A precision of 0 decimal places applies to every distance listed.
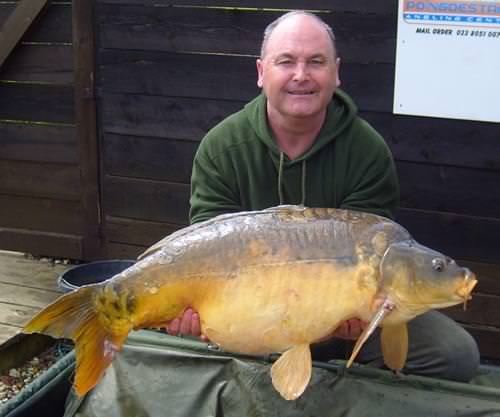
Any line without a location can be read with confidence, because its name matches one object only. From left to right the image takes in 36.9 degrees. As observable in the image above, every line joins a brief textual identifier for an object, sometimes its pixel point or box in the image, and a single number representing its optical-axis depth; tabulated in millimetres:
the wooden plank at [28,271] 4301
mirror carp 1954
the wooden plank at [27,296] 4017
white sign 3172
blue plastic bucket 3513
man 2543
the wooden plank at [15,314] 3773
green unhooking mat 2334
